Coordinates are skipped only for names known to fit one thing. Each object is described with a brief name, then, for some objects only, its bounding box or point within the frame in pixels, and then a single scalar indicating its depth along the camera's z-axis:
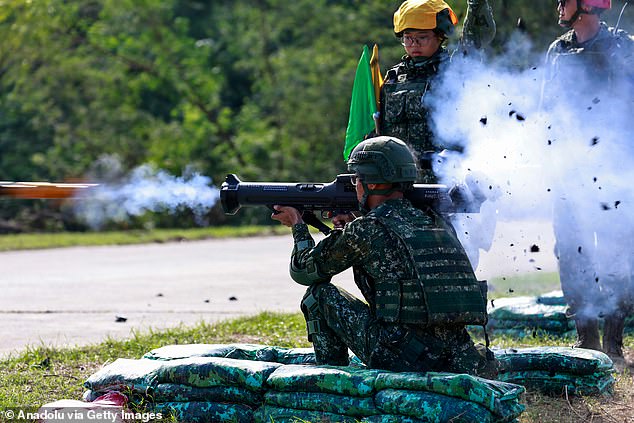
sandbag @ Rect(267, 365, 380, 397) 8.00
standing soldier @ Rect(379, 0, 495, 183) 10.74
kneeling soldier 8.25
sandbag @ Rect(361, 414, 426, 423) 7.70
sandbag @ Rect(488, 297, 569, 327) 13.22
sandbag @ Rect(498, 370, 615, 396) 9.44
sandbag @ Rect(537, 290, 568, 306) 13.91
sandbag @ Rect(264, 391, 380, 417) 7.94
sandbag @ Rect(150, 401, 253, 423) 8.51
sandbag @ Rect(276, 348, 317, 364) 9.75
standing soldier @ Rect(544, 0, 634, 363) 11.13
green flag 11.56
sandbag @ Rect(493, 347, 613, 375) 9.44
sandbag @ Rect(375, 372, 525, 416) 7.64
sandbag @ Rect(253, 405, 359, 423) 8.05
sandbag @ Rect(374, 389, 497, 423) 7.55
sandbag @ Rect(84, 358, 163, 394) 8.90
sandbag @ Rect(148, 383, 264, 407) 8.57
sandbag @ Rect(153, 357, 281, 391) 8.53
